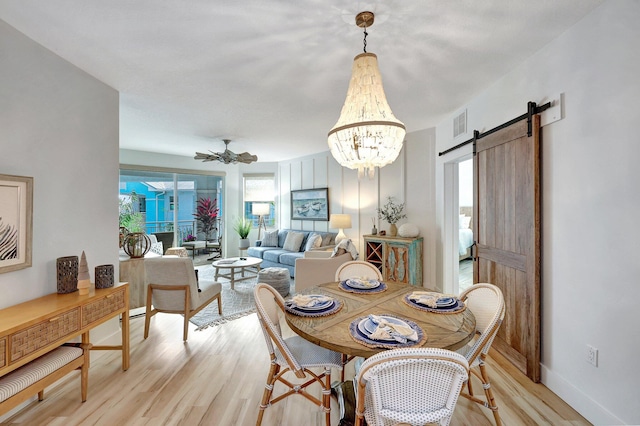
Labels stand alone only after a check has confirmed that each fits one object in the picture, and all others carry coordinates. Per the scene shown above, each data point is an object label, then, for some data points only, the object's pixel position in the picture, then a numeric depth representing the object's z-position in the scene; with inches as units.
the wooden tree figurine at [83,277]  83.9
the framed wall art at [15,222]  72.8
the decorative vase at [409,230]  172.7
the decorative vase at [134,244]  146.3
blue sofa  215.9
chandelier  67.5
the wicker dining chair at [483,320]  63.2
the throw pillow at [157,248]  198.2
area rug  135.6
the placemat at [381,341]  49.9
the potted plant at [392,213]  182.7
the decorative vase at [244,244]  256.2
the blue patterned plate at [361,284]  84.2
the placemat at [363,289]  83.0
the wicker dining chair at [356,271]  104.5
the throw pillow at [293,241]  236.2
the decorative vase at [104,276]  89.4
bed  243.6
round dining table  51.6
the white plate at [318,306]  66.1
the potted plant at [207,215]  275.4
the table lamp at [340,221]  208.5
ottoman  167.2
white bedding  241.3
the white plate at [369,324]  54.3
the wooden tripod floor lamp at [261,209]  271.9
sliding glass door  241.1
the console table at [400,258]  169.0
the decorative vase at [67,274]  83.5
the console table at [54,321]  60.7
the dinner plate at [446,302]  67.9
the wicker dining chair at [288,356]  62.9
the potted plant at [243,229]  256.7
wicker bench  60.0
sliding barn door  86.1
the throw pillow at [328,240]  223.9
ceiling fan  182.5
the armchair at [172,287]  114.2
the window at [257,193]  294.2
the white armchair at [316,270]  141.3
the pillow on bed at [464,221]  279.5
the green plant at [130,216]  209.0
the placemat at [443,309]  66.1
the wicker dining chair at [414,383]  41.2
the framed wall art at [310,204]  243.0
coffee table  179.0
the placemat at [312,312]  64.9
